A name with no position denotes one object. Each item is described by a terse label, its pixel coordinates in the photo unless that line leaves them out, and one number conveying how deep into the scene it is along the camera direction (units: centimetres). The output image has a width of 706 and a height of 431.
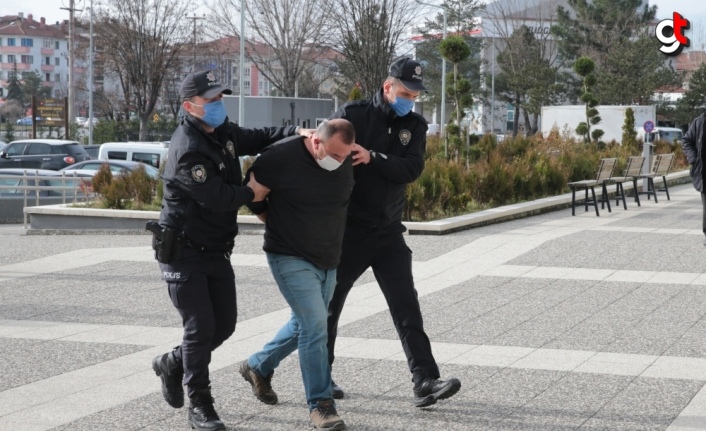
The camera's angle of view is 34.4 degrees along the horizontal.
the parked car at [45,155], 3534
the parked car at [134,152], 3194
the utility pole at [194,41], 5038
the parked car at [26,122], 7744
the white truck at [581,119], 3881
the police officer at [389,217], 596
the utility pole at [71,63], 5350
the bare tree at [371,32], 4147
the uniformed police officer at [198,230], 547
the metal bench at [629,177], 1986
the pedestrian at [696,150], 1337
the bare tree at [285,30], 4706
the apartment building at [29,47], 15862
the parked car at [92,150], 4069
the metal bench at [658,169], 2239
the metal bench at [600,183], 1838
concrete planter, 1544
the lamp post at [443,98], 4243
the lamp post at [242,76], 3812
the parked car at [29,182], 2497
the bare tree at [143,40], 5009
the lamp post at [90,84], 5122
